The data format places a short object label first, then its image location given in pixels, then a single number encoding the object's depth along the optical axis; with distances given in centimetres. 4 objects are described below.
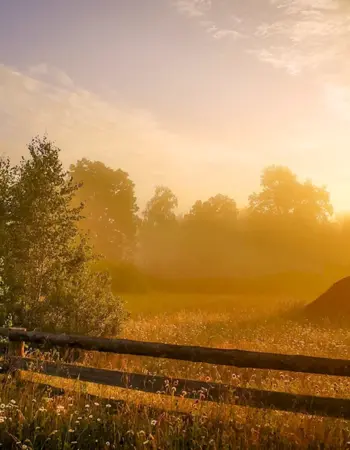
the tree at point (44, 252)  1606
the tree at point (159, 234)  6097
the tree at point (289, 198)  6931
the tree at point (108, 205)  6494
